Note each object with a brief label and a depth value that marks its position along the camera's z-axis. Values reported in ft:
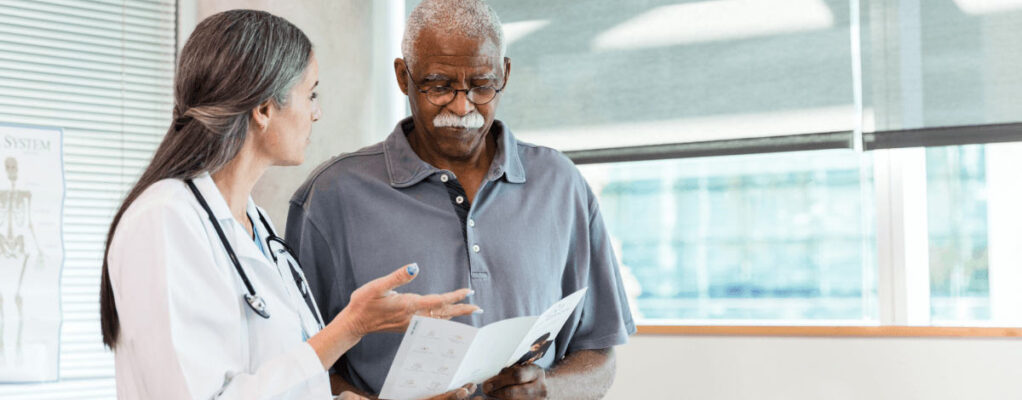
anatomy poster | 9.55
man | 5.74
